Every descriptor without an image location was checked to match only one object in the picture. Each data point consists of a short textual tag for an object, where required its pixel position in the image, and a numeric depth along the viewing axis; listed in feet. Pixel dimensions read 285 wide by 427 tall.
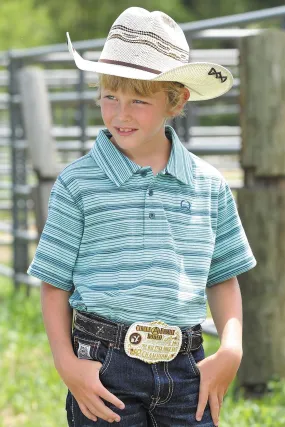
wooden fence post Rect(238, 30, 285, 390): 27.17
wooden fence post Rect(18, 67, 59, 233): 37.37
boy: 16.52
